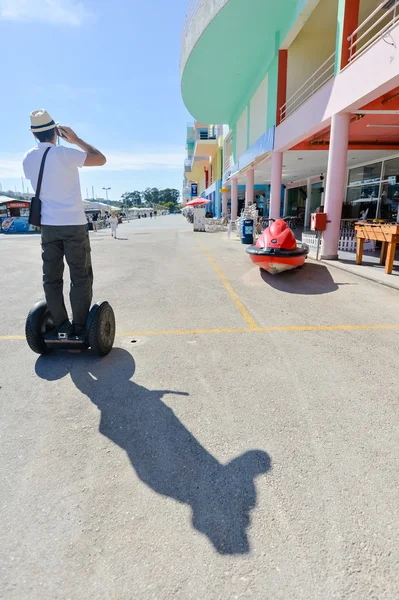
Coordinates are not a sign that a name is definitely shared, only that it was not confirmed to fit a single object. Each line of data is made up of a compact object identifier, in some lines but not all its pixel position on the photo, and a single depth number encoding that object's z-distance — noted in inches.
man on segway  119.2
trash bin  541.1
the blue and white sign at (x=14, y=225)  1264.8
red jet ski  261.6
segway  130.0
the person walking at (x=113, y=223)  764.5
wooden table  258.8
